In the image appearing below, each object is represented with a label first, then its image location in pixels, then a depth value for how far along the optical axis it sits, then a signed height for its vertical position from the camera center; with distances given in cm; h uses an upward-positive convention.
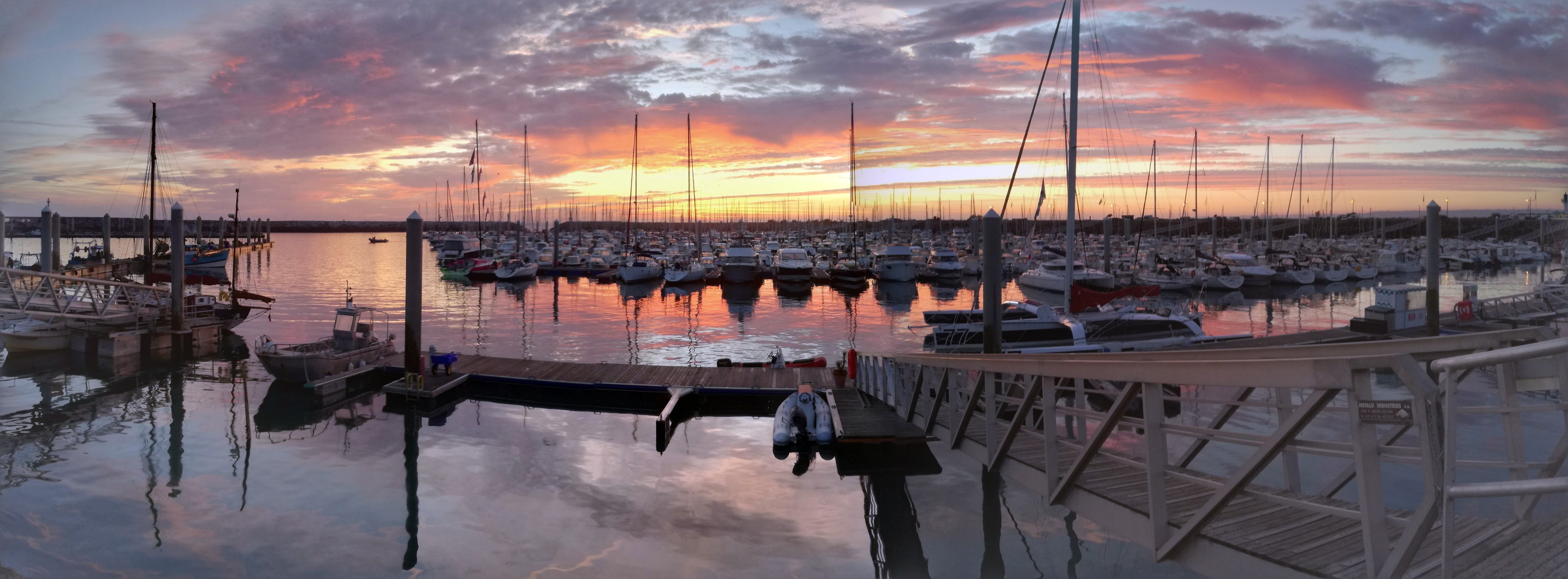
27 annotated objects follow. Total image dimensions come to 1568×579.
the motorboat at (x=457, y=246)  9371 +188
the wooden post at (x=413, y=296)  2345 -100
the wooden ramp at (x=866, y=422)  1566 -323
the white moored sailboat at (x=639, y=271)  6856 -73
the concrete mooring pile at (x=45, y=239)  4338 +109
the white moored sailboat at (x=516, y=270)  7062 -75
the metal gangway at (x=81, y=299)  2822 -150
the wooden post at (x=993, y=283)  1758 -41
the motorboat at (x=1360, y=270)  6950 -37
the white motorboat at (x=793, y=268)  6575 -39
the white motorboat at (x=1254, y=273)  6369 -58
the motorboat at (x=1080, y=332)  2619 -221
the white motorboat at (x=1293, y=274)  6456 -65
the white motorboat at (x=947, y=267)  7119 -29
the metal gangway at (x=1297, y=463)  466 -159
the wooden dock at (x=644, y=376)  2291 -325
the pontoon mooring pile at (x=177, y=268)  2992 -32
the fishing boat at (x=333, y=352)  2453 -279
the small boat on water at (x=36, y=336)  2958 -275
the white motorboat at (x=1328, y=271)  6644 -45
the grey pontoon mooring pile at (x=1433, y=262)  2603 +13
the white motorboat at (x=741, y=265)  6731 -20
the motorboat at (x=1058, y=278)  5578 -95
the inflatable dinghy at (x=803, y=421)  1767 -341
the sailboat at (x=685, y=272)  6725 -75
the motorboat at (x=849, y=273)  6525 -82
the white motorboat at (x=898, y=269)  6881 -48
